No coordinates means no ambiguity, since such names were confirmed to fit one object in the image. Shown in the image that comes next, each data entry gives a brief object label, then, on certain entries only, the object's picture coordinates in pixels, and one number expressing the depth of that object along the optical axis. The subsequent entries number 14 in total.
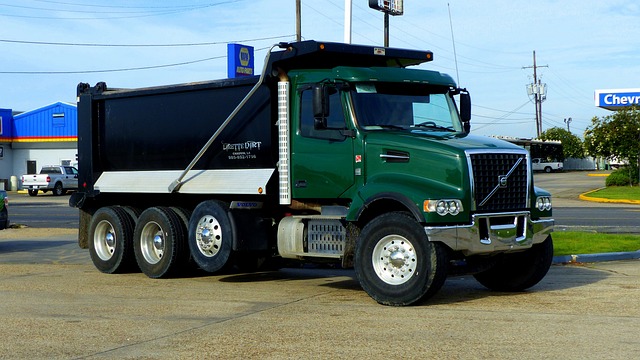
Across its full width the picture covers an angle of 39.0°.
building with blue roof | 65.50
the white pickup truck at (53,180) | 53.50
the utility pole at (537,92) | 100.62
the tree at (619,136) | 44.53
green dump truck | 10.42
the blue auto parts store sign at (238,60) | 36.62
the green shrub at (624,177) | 45.00
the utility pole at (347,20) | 27.28
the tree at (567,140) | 93.38
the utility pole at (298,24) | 38.73
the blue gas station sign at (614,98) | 57.94
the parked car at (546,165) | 84.88
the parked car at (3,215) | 19.08
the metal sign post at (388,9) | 32.34
